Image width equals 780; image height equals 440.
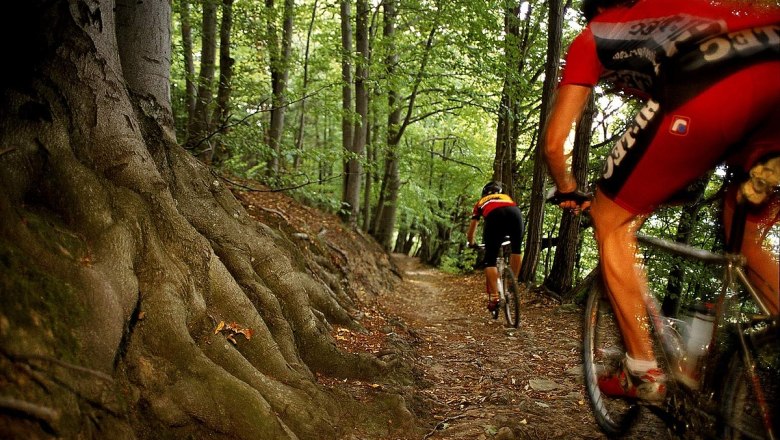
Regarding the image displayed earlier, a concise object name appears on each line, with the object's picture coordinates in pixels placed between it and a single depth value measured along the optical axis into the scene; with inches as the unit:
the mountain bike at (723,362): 74.4
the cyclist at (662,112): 71.6
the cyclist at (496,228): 275.0
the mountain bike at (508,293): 270.0
